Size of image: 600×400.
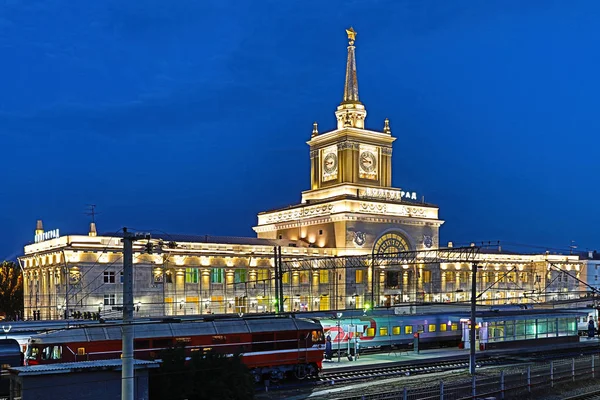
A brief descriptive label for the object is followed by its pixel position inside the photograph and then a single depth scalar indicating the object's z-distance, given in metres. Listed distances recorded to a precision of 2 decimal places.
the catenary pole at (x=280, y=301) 52.96
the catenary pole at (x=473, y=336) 42.12
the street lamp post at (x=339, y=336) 51.23
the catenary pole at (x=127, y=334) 22.59
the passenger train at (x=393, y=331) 53.00
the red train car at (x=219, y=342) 34.78
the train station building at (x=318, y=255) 79.44
